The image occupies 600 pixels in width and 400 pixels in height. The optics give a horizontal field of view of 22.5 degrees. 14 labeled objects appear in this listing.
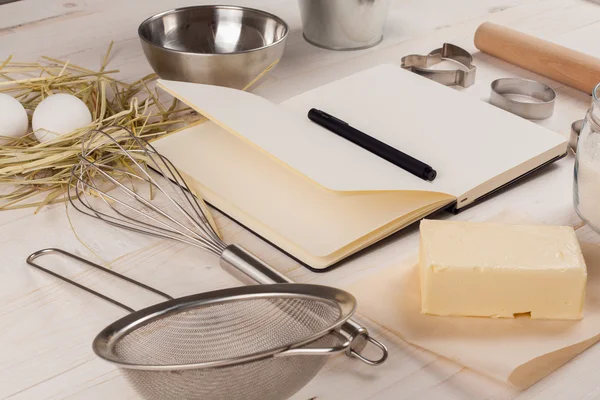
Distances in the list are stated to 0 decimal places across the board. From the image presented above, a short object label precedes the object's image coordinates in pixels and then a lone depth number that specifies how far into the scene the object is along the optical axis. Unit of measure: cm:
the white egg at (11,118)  141
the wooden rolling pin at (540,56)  154
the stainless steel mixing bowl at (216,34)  152
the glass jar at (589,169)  129
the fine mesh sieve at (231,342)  108
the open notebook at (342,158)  129
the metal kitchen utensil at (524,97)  149
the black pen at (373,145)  133
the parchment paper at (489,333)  117
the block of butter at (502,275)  119
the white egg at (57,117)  141
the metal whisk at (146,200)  125
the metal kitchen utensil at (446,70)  155
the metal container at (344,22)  163
